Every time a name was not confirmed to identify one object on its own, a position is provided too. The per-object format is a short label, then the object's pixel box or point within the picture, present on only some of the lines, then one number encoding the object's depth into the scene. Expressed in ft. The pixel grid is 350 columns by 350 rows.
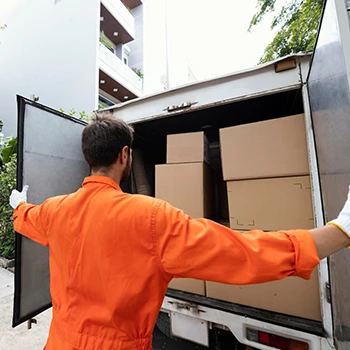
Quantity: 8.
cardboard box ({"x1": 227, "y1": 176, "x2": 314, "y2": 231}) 4.79
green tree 13.92
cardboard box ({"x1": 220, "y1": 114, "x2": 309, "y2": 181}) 5.00
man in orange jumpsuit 2.31
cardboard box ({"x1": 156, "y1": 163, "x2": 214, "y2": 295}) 6.12
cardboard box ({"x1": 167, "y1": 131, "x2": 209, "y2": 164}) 6.56
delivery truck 3.48
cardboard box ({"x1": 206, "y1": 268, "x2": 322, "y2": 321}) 4.46
